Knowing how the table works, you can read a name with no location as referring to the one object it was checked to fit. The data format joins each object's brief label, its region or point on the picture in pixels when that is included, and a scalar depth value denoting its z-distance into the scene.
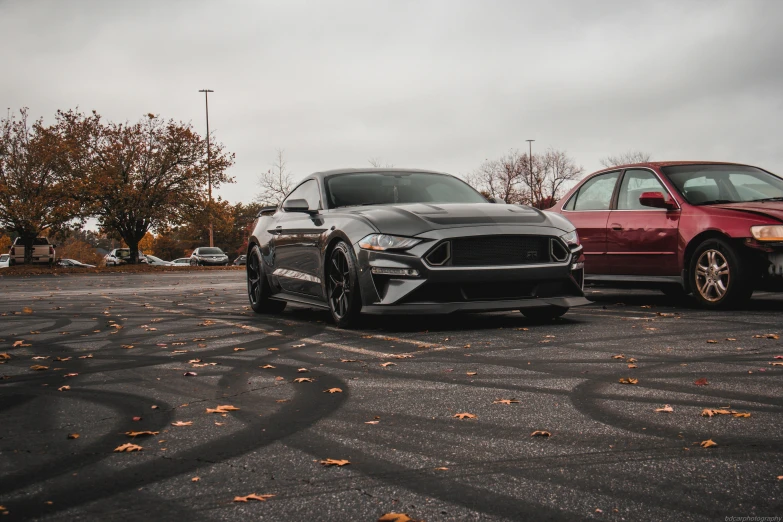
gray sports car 7.33
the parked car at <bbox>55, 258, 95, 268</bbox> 73.44
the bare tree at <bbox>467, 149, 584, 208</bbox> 69.44
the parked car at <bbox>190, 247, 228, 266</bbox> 53.19
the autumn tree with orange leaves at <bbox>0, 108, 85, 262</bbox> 37.16
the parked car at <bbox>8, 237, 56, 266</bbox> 45.28
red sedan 8.37
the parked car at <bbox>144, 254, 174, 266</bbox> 66.59
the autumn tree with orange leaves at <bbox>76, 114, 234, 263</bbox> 38.56
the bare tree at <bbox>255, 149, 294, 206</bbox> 57.59
